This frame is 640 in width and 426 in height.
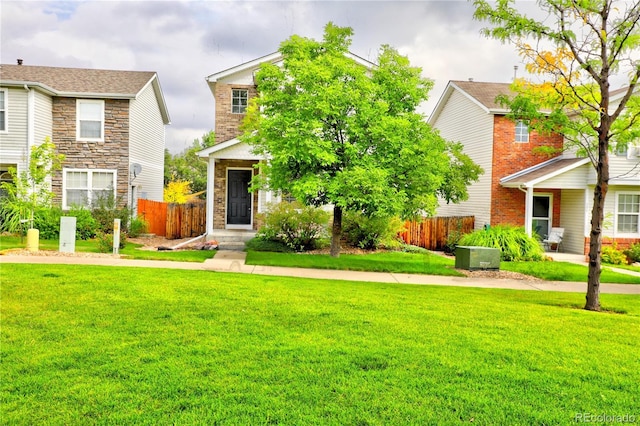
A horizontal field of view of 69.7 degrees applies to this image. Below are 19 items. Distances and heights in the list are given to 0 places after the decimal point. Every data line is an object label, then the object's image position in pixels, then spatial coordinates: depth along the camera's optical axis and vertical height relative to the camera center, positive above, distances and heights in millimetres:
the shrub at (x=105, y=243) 13531 -1159
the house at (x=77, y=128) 18188 +3142
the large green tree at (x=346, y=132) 12266 +2188
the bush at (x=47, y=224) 16219 -758
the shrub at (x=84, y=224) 17094 -777
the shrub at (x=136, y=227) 18609 -899
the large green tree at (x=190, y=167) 47894 +4355
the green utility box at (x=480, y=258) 13250 -1284
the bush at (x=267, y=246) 15258 -1260
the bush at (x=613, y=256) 17109 -1477
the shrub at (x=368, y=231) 16438 -723
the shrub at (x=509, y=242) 15664 -983
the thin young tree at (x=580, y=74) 8430 +2753
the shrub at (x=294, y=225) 15656 -560
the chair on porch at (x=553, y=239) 19172 -986
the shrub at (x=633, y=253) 17838 -1383
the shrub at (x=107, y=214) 17672 -363
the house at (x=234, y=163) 18053 +1824
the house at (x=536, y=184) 18359 +1258
